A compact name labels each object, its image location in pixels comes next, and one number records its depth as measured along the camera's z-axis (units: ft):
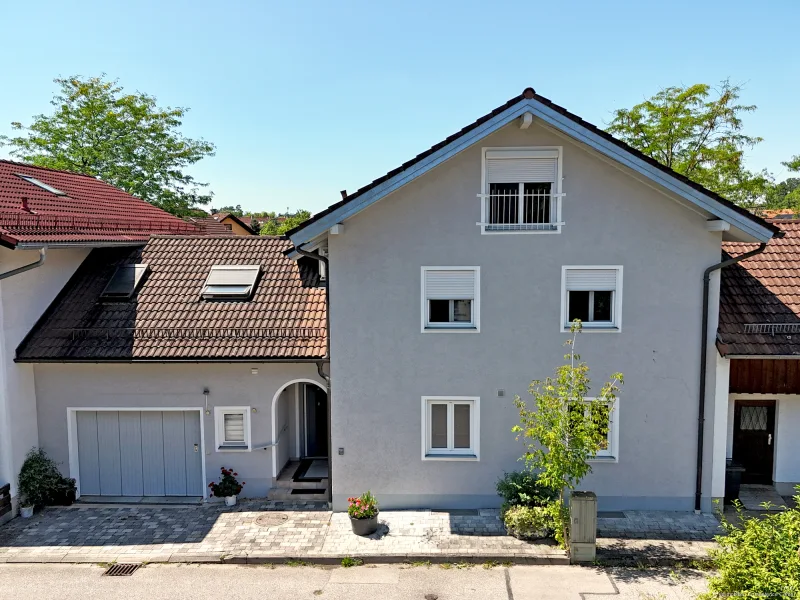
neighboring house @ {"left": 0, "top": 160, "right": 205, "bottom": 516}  39.55
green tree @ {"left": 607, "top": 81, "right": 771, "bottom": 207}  91.81
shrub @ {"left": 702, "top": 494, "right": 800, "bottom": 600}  19.92
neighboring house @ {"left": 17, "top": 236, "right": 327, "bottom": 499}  41.37
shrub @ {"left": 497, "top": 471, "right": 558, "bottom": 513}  36.50
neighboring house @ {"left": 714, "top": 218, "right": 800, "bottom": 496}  38.50
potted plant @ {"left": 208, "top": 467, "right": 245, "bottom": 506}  41.57
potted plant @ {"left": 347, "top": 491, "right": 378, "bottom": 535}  36.63
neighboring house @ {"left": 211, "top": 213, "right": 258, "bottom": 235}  168.55
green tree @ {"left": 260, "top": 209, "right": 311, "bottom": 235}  174.16
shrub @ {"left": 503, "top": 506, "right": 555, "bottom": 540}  35.29
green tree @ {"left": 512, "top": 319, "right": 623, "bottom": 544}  32.50
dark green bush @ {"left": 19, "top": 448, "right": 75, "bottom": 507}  40.50
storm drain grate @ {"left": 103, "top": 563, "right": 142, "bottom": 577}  33.37
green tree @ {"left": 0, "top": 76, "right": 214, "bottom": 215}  102.73
